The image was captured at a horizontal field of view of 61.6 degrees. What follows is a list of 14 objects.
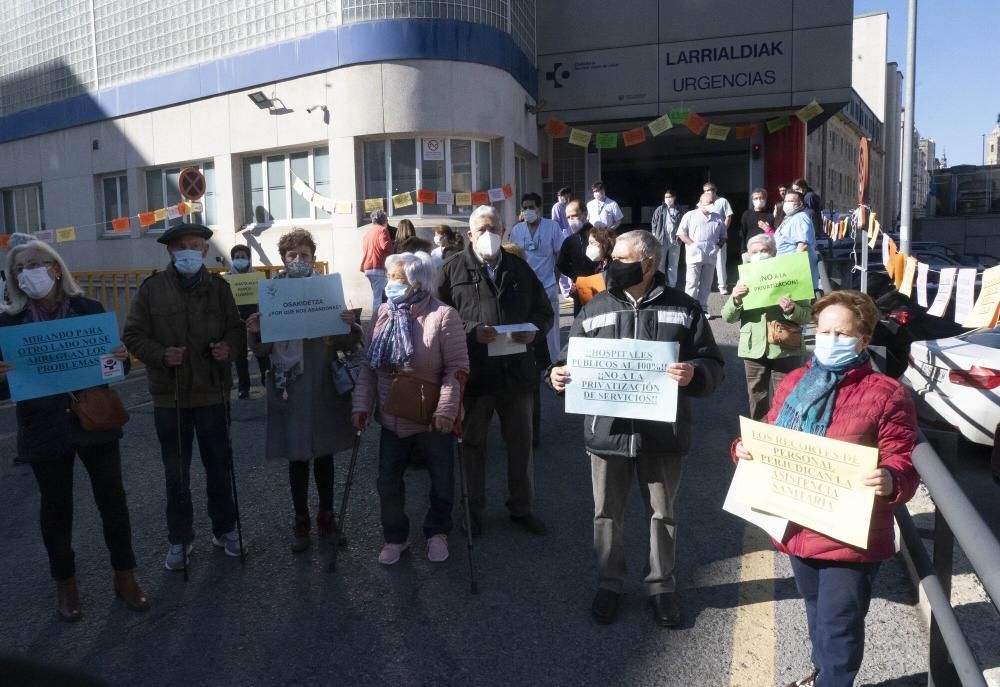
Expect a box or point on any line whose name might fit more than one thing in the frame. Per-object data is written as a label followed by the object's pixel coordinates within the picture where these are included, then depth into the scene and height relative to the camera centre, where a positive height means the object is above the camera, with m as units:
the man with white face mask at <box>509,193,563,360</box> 8.23 +0.11
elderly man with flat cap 4.74 -0.53
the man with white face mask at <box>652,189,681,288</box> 14.38 +0.37
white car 6.55 -1.09
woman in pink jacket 4.71 -0.74
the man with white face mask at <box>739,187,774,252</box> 12.89 +0.49
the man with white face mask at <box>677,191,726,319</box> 12.20 +0.14
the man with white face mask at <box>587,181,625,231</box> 13.68 +0.70
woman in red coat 3.05 -0.75
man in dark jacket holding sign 4.01 -0.87
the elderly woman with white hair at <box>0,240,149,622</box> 4.23 -0.94
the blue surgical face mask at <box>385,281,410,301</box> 4.77 -0.19
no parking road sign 14.03 +1.31
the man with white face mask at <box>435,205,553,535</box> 5.23 -0.65
